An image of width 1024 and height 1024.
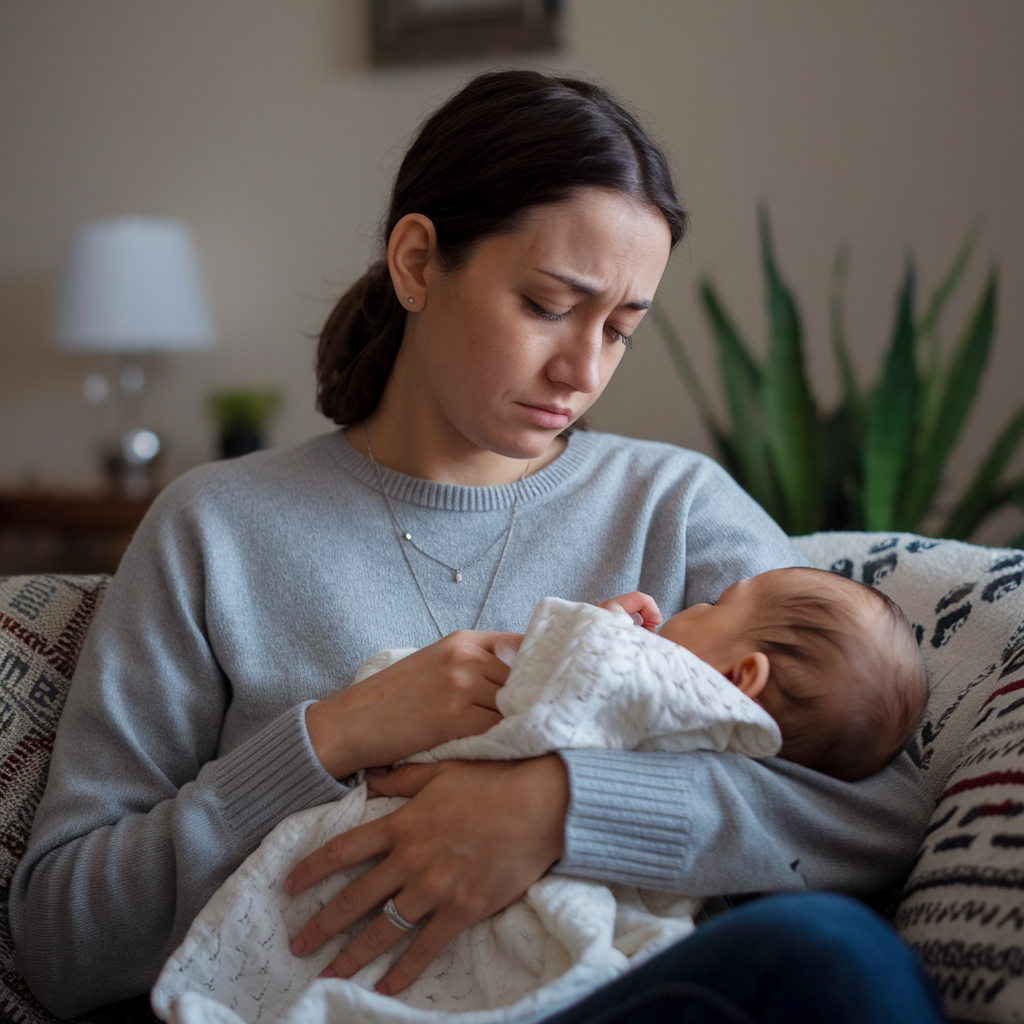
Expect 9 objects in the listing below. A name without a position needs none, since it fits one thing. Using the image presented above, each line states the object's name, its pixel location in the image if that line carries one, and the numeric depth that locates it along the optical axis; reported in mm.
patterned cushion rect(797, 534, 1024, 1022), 776
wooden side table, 2953
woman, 896
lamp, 2943
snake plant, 1946
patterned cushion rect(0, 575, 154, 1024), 1035
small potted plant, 3002
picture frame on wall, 2754
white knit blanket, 843
